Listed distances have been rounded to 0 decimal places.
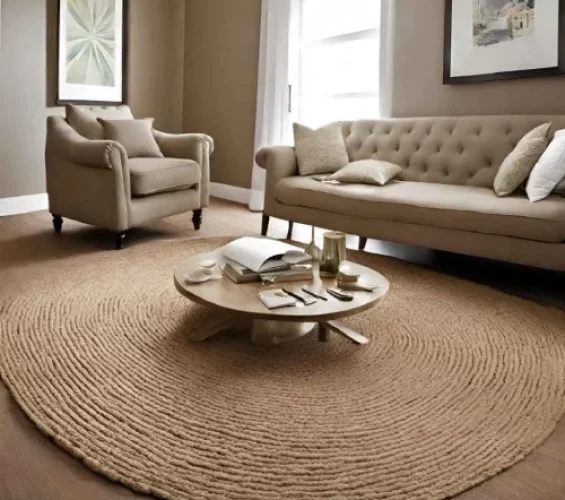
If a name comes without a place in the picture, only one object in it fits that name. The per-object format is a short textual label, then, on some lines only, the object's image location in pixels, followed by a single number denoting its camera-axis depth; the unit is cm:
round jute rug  141
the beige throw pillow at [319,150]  400
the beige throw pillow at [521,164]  306
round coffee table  191
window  458
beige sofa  277
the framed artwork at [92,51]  492
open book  219
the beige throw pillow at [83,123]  402
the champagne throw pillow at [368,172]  360
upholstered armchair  355
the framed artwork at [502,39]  348
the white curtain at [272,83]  502
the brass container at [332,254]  229
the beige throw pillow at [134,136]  409
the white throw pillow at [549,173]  286
